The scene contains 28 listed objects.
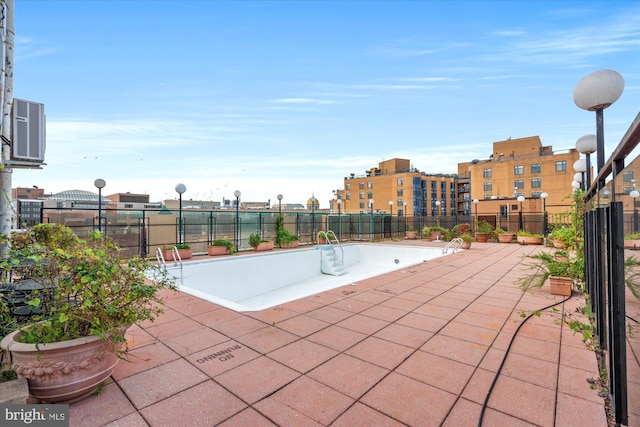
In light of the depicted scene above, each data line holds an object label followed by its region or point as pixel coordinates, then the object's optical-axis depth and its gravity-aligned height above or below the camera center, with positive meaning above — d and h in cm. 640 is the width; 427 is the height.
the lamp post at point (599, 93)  236 +102
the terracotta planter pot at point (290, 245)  1114 -99
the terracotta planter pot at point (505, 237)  1316 -85
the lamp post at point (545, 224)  1332 -28
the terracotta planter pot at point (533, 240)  1209 -91
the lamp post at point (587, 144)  354 +89
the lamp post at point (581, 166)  479 +85
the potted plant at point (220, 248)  930 -91
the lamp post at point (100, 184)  699 +84
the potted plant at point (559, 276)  450 -91
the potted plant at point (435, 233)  1475 -74
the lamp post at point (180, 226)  859 -21
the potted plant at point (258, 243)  1048 -87
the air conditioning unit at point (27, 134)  326 +97
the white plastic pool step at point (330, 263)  1045 -161
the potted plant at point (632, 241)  120 -10
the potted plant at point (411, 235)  1593 -90
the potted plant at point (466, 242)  1119 -90
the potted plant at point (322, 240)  1266 -90
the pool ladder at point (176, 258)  692 -102
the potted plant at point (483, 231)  1360 -62
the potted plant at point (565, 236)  747 -47
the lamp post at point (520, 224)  1425 -30
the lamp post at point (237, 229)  1050 -38
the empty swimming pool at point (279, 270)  729 -154
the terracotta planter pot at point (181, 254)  812 -98
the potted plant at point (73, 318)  172 -65
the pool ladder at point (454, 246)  1025 -107
